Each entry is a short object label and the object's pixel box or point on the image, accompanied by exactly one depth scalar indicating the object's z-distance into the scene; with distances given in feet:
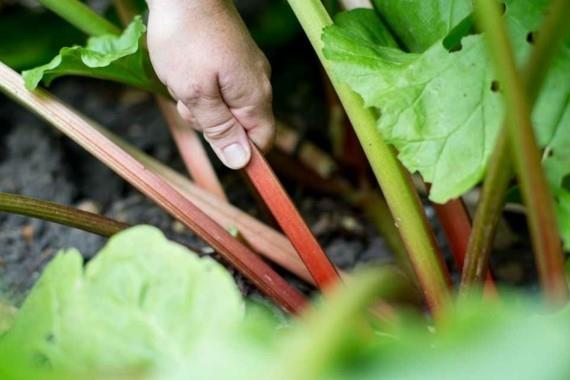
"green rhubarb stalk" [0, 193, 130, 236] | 2.64
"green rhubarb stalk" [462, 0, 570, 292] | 2.00
